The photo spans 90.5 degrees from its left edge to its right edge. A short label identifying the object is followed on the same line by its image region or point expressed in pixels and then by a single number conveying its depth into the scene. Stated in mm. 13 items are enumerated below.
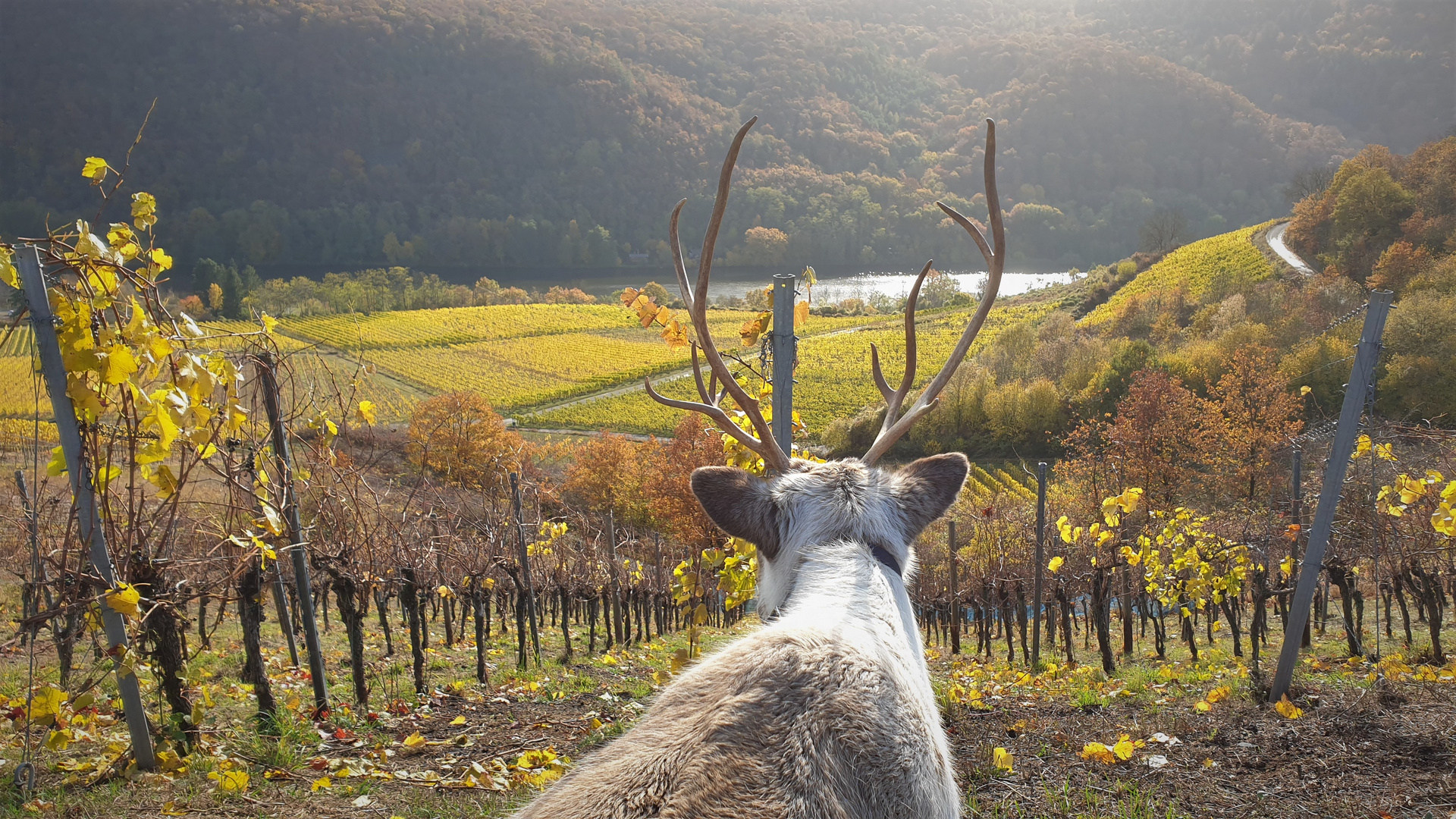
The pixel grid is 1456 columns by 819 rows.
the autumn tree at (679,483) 36938
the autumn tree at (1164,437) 36000
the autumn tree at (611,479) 44312
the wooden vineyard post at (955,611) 13773
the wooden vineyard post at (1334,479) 5168
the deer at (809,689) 1686
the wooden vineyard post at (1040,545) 10273
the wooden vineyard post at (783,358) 4002
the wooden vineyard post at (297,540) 4590
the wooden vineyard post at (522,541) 9234
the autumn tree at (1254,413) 35531
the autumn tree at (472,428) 41875
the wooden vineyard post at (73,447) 3086
